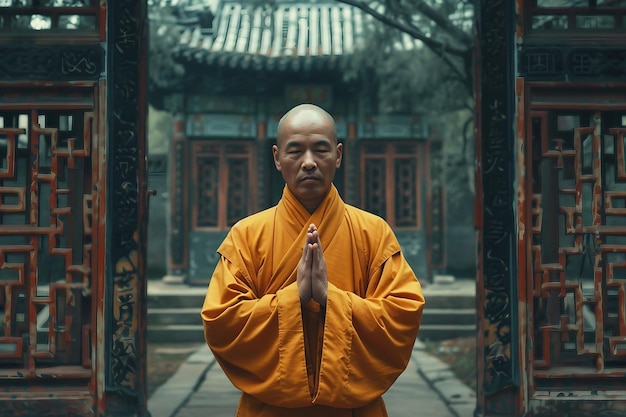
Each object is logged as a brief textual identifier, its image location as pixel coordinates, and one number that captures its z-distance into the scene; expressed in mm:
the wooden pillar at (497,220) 4895
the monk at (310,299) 2590
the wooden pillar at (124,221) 4840
